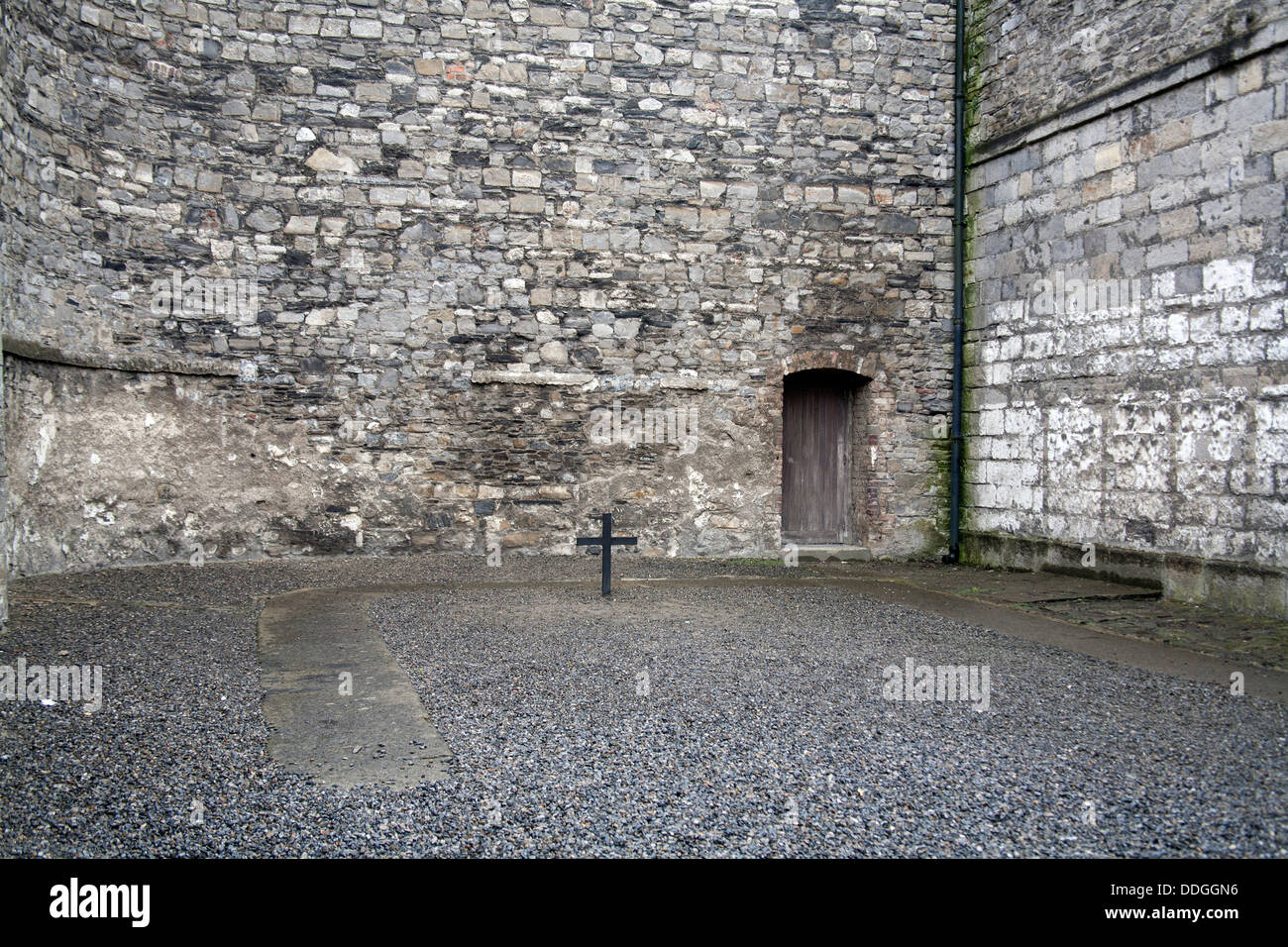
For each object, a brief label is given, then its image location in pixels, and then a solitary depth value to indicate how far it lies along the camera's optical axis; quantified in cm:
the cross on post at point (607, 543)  715
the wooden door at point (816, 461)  991
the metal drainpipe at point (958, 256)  961
